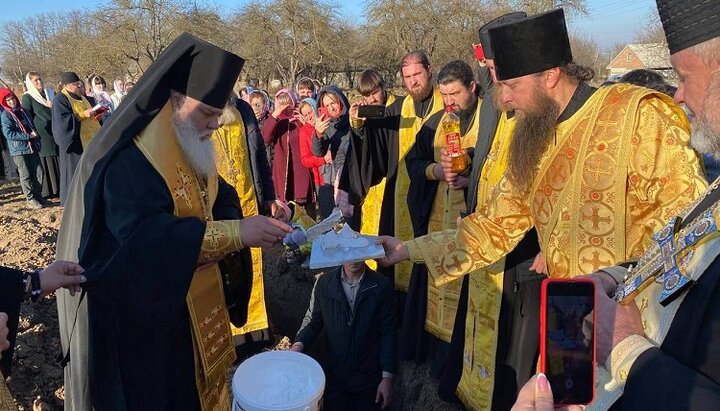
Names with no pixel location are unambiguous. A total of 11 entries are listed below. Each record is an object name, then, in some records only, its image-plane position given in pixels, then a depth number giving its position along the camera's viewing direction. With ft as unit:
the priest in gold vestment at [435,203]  12.82
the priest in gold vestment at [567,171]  6.98
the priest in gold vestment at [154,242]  7.84
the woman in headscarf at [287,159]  25.22
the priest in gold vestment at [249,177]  15.75
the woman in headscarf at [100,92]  42.78
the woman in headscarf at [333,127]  21.07
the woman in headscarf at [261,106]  26.74
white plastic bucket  7.56
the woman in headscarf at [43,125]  33.55
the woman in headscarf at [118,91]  48.55
